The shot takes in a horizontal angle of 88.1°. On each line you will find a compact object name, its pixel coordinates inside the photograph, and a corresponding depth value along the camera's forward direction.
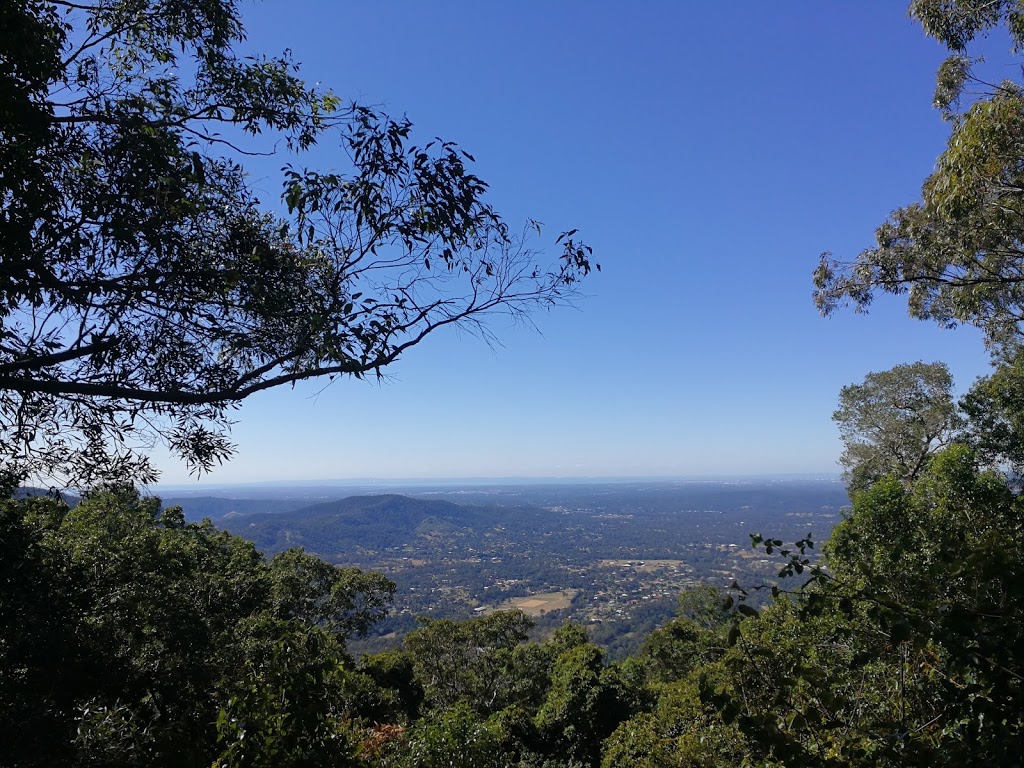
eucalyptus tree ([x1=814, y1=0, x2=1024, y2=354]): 5.19
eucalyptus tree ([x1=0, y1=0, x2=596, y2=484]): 3.27
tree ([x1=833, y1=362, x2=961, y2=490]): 14.23
